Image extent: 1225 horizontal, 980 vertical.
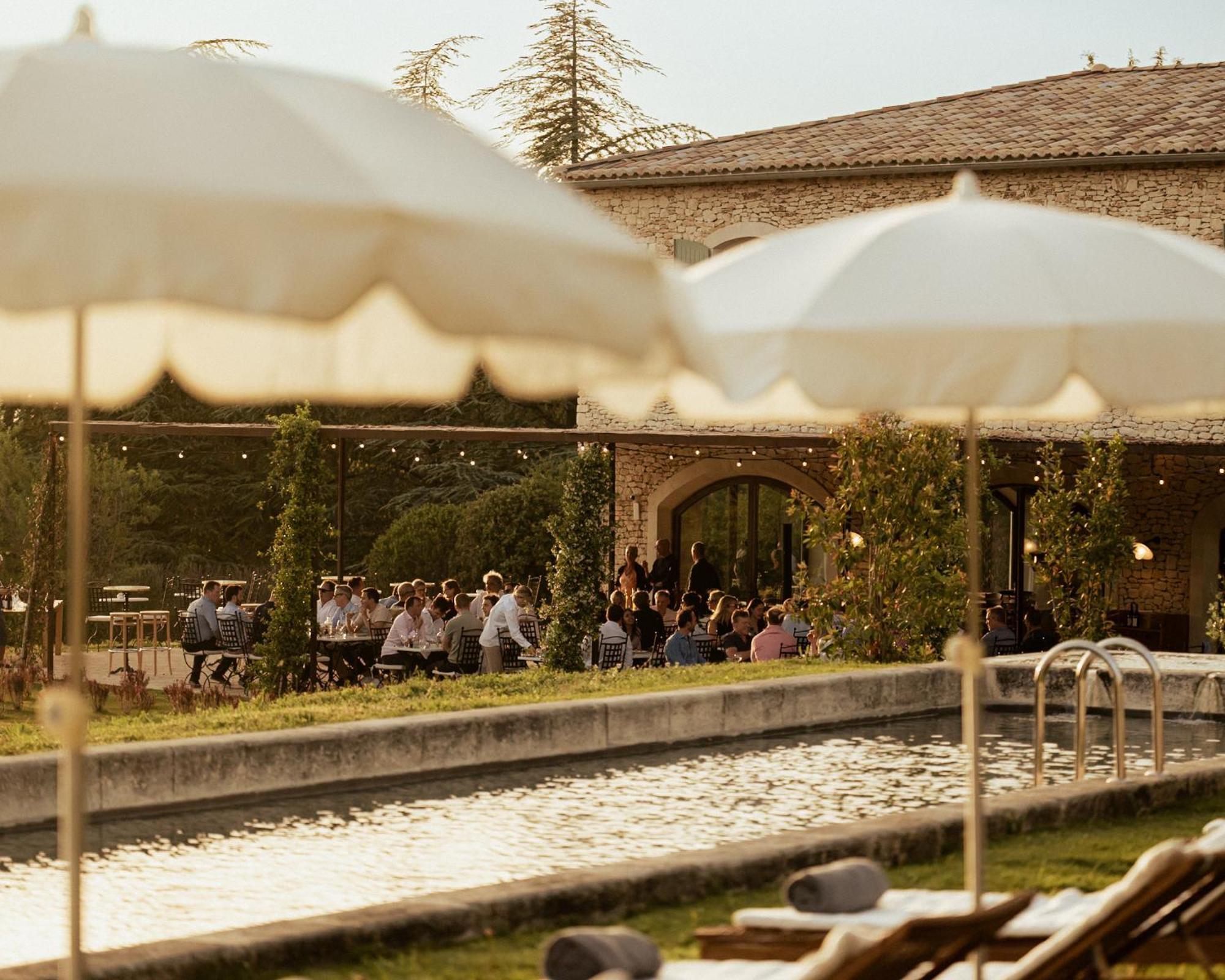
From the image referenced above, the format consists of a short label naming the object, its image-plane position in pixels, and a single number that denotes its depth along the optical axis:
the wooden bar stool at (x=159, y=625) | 22.38
